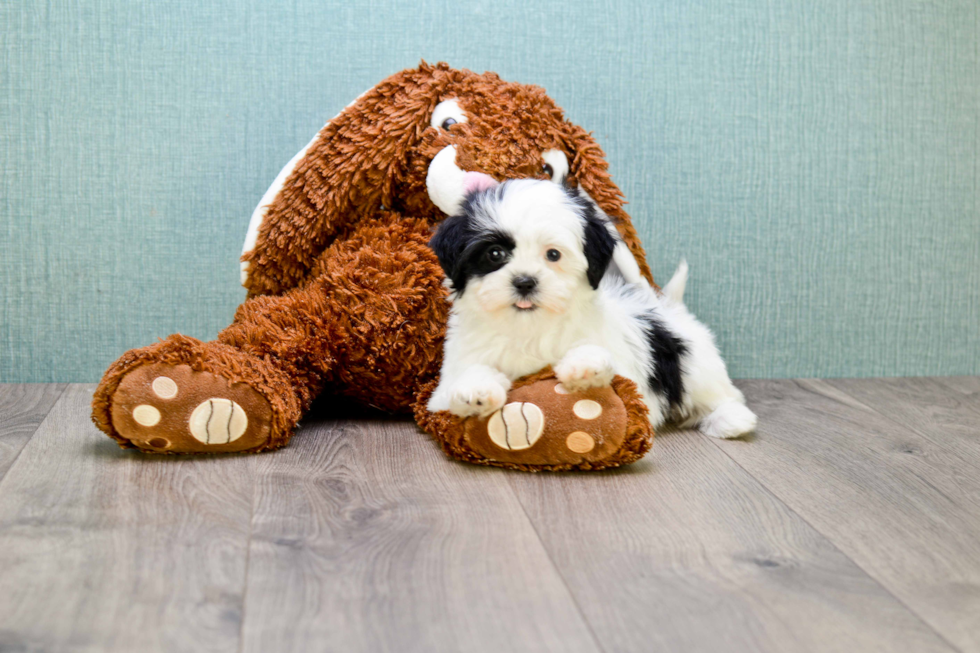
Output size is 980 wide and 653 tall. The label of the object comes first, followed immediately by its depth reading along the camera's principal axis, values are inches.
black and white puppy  53.6
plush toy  63.2
